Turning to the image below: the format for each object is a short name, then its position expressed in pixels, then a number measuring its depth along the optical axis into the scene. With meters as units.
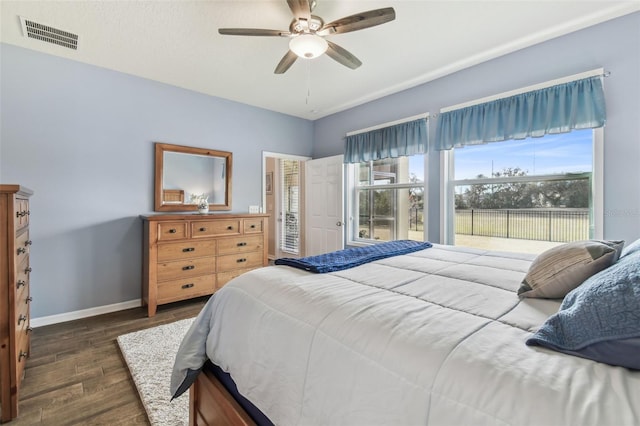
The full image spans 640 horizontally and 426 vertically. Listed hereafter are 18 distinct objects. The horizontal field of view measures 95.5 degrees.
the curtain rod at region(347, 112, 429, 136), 3.47
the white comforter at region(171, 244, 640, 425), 0.55
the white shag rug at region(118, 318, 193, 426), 1.61
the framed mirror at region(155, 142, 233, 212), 3.49
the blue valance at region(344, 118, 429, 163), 3.49
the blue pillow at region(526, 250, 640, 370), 0.59
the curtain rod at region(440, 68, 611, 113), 2.37
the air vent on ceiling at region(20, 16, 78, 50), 2.41
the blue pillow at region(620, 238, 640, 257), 1.09
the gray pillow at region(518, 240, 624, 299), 1.01
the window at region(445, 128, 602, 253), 2.55
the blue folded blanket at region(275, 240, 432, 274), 1.45
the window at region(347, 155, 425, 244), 3.72
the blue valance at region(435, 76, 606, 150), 2.38
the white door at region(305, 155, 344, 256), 4.38
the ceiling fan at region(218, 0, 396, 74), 1.90
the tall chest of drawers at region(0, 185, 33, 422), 1.51
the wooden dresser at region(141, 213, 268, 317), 3.04
